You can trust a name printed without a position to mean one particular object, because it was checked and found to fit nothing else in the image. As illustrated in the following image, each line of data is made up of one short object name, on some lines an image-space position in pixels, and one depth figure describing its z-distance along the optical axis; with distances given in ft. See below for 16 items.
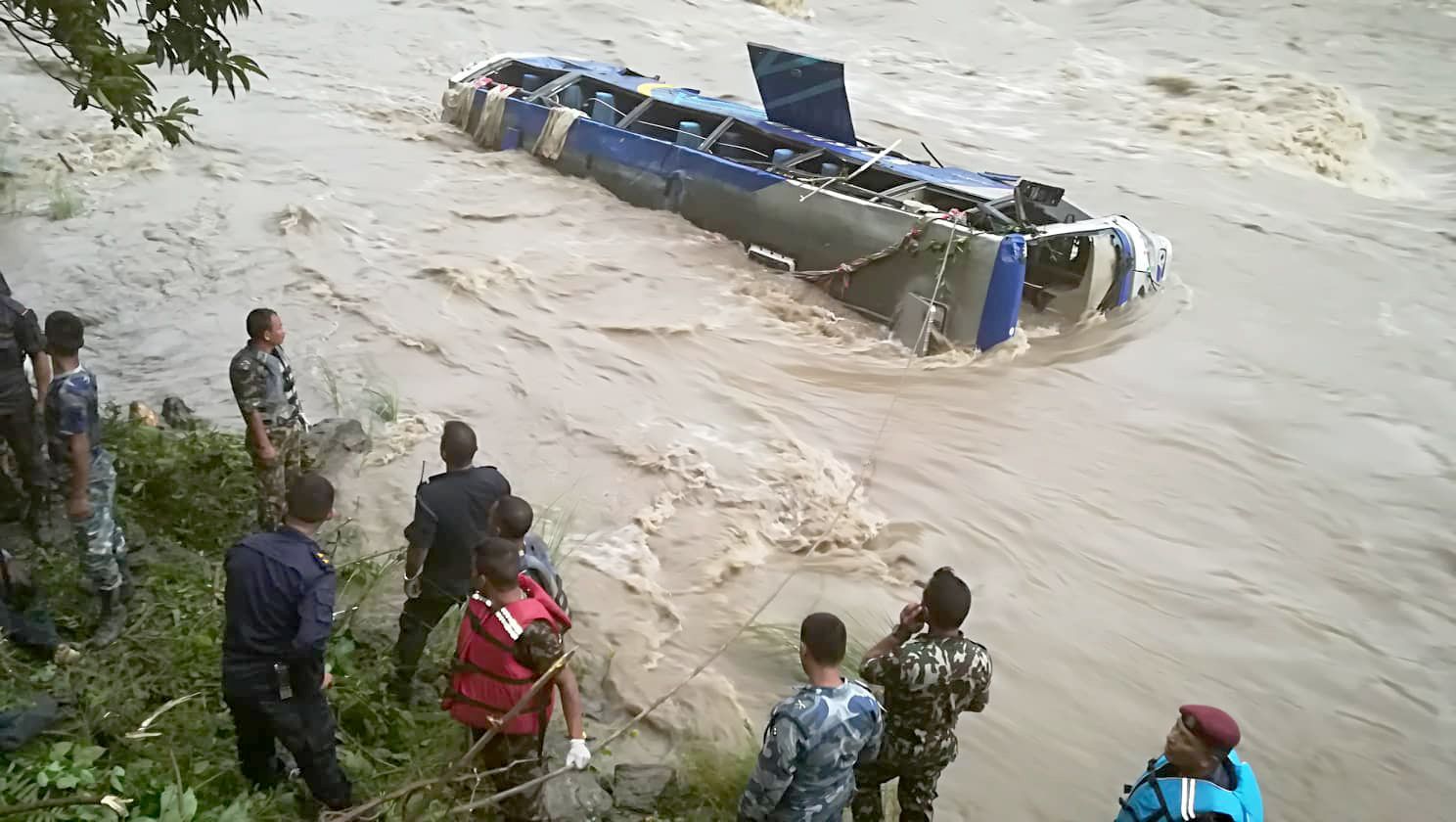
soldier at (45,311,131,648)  13.56
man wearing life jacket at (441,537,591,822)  10.14
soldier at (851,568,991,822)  10.61
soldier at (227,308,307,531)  15.38
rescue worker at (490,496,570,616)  11.30
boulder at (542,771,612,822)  11.91
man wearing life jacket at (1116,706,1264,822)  8.58
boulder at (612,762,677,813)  12.30
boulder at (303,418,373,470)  19.53
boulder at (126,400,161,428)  19.91
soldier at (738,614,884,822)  9.64
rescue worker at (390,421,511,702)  12.69
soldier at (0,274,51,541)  14.96
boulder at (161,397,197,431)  20.06
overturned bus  25.71
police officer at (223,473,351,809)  9.98
